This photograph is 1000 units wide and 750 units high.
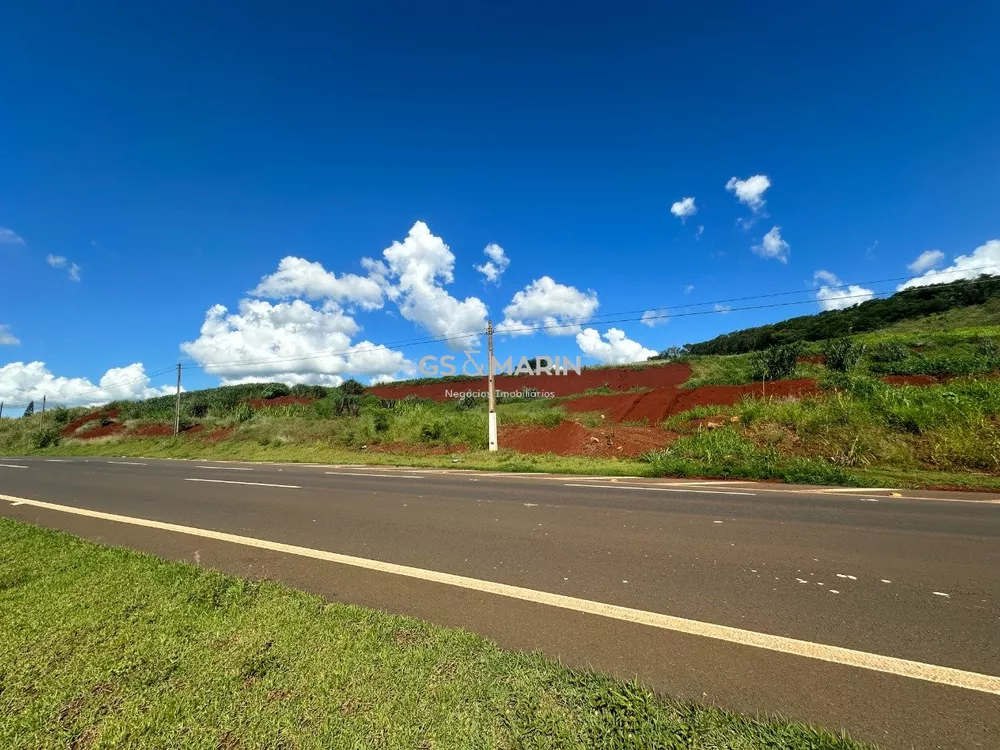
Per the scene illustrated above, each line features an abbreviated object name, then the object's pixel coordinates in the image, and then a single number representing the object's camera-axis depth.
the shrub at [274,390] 60.28
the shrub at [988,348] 26.86
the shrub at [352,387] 55.27
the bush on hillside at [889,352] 32.03
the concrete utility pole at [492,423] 19.50
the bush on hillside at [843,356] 30.92
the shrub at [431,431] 22.98
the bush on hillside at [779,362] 30.05
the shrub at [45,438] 40.88
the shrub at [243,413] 36.38
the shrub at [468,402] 41.53
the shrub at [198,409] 48.09
